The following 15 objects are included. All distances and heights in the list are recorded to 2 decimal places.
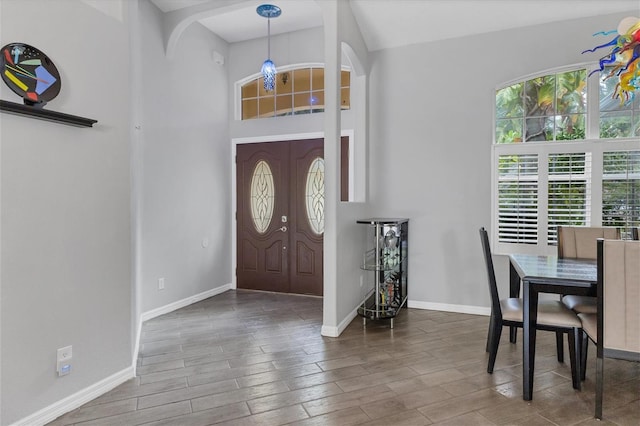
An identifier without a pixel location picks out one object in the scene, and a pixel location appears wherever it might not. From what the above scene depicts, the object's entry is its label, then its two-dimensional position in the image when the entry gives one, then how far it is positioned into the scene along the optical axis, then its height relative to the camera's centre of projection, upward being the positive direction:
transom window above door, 4.99 +1.54
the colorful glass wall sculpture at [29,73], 1.96 +0.73
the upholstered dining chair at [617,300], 2.03 -0.53
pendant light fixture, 3.98 +2.24
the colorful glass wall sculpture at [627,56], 2.22 +0.92
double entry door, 5.02 -0.13
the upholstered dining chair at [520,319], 2.42 -0.75
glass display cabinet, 3.84 -0.67
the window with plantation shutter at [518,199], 3.96 +0.08
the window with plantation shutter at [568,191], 3.78 +0.15
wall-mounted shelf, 1.92 +0.51
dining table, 2.27 -0.51
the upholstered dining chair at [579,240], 3.13 -0.29
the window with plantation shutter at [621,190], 3.63 +0.15
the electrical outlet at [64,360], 2.20 -0.91
